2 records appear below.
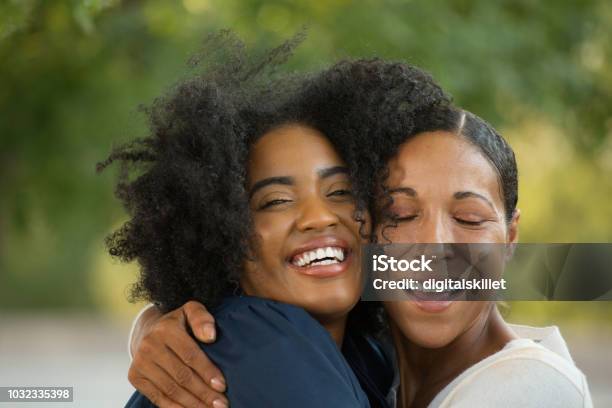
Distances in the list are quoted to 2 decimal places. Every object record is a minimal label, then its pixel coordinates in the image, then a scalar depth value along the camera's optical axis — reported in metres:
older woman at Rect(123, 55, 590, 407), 5.68
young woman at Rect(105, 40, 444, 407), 5.62
